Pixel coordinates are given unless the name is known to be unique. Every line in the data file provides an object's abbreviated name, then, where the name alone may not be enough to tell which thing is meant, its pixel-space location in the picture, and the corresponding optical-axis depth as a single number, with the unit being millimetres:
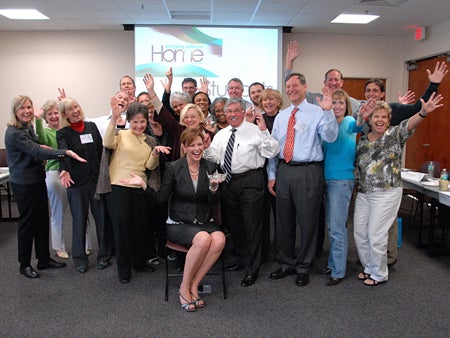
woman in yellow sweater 3146
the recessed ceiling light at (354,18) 6457
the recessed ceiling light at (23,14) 6070
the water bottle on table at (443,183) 3617
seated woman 2816
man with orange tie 3057
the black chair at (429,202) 4094
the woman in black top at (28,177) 3195
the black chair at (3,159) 5941
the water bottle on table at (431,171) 4327
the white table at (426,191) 3557
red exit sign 7117
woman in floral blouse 3062
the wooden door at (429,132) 6809
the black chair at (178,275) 2883
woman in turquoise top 3102
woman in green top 3861
